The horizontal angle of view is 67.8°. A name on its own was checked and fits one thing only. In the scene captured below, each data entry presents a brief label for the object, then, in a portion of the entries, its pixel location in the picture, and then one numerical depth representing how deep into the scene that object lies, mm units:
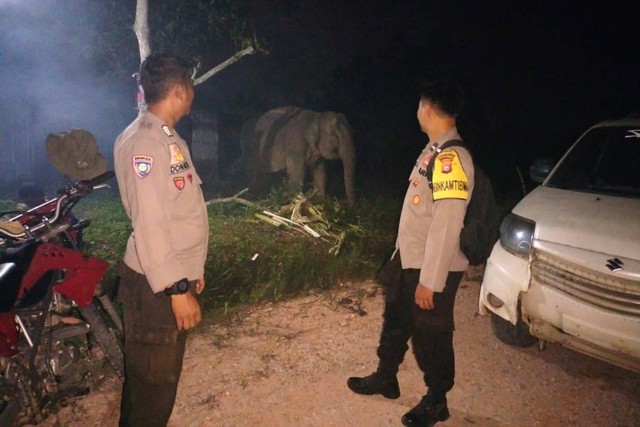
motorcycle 2547
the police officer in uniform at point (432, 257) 2439
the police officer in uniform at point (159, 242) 2072
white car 2988
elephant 8133
